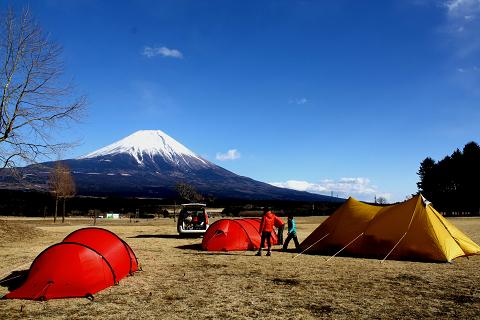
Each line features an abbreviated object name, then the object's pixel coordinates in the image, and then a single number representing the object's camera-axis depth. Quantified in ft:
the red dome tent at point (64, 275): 28.25
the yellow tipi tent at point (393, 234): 46.09
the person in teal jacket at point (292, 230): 54.37
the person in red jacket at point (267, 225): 49.55
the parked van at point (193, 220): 72.02
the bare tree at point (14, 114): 63.36
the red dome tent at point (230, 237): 55.06
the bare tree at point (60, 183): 159.40
